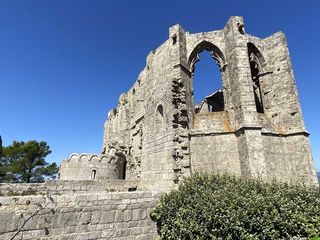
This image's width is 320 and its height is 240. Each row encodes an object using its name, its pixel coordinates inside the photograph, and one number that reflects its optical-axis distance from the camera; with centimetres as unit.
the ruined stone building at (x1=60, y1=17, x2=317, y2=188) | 919
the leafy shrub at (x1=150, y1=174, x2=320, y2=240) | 432
